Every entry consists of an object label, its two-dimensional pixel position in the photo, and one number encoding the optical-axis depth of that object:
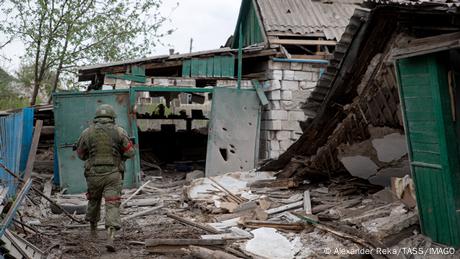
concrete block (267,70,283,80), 12.52
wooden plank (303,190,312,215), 7.66
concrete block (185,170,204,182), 12.48
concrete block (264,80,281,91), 12.53
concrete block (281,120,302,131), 12.61
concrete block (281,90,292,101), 12.59
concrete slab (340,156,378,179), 8.15
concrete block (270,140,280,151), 12.59
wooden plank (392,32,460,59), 4.94
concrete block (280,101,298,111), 12.60
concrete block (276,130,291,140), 12.59
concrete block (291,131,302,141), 12.61
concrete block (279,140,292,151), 12.60
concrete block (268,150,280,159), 12.60
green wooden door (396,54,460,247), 5.37
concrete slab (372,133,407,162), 7.14
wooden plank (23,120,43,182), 9.91
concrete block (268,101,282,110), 12.59
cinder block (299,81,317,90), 12.73
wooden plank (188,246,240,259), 5.72
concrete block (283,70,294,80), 12.62
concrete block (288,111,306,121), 12.65
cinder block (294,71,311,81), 12.70
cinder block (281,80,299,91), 12.60
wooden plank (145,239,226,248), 6.31
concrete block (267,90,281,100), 12.57
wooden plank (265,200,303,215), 7.90
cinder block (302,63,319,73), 12.76
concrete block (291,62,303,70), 12.68
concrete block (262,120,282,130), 12.55
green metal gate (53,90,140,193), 11.25
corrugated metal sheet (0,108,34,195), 7.68
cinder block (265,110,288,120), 12.57
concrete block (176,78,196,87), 12.41
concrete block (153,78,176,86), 12.30
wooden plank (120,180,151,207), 9.88
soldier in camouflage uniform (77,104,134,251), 6.89
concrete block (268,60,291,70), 12.55
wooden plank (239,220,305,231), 7.15
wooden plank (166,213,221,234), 7.22
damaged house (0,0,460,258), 5.59
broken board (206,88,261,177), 12.16
